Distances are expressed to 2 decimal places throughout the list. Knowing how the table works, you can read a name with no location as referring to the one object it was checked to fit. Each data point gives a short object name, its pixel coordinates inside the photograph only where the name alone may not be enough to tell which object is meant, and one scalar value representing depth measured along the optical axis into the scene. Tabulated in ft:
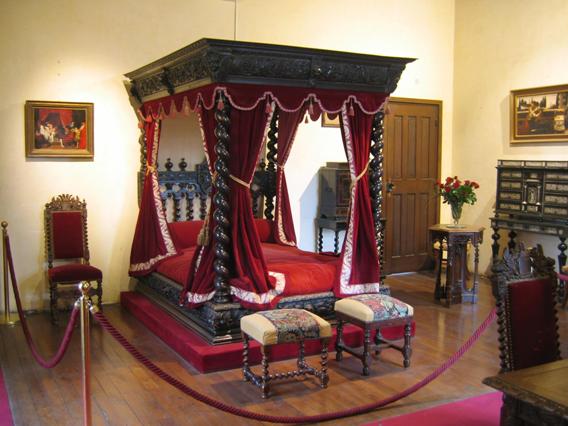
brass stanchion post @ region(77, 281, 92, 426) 10.42
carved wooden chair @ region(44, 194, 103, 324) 20.29
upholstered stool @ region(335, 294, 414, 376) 15.29
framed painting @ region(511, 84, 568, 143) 23.99
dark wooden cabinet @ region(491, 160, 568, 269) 22.82
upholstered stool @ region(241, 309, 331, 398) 13.94
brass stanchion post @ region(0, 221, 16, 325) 18.83
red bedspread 17.49
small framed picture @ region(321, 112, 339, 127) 25.72
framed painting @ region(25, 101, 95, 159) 20.62
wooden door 27.43
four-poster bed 16.33
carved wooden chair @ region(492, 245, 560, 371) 9.95
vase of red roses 22.46
